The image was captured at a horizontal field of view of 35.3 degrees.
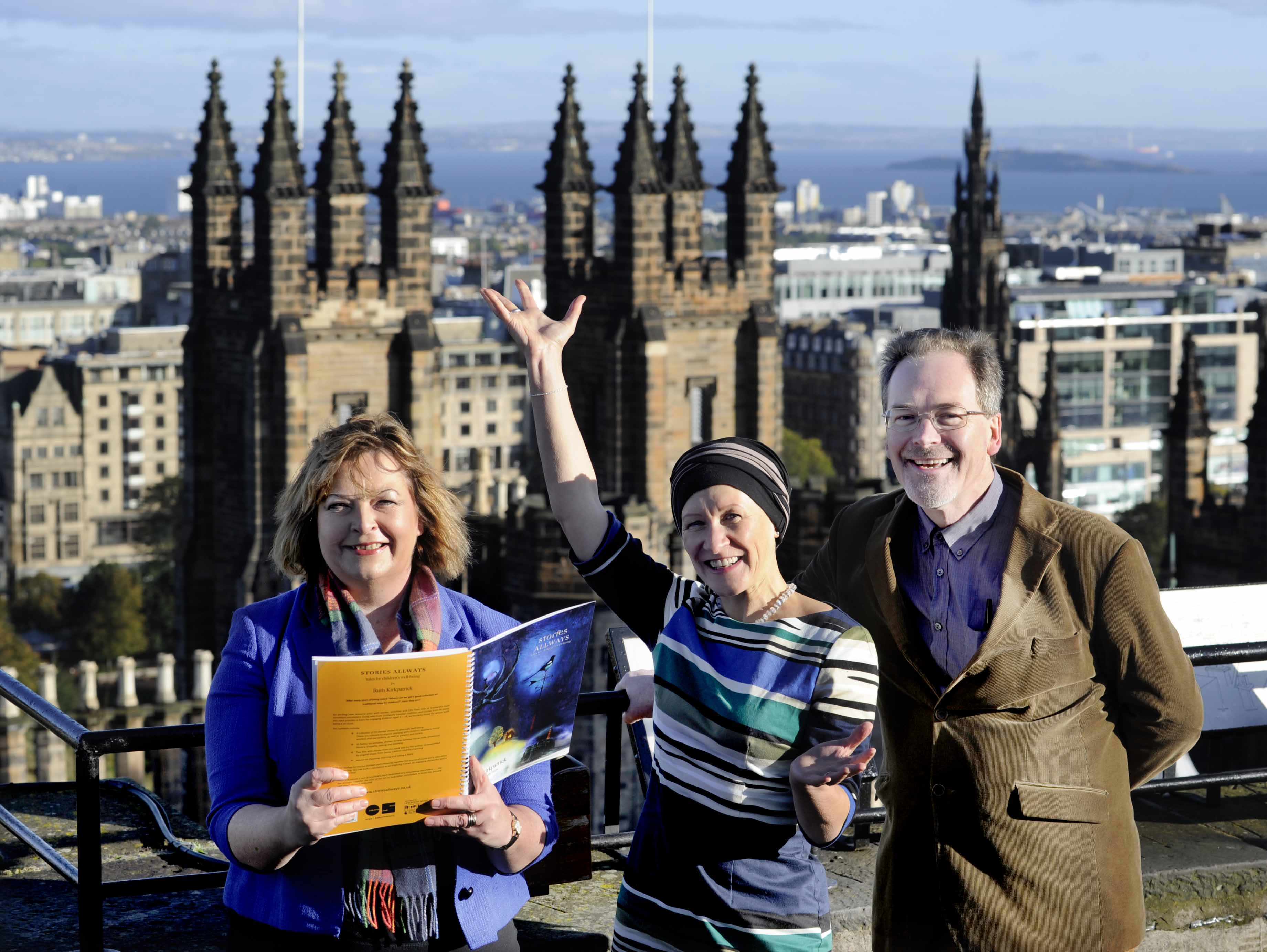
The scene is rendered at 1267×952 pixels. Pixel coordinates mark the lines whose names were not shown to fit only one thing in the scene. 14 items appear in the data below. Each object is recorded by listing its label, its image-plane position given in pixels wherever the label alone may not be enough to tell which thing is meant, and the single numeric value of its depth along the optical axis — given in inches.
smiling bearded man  169.0
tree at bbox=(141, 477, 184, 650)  2933.1
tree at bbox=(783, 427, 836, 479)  3737.7
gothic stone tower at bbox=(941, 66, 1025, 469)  2277.3
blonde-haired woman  161.5
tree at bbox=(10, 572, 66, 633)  3046.3
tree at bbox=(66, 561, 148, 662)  2832.2
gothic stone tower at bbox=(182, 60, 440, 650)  1278.3
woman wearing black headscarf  158.1
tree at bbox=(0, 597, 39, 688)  2529.5
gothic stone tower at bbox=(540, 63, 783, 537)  1280.8
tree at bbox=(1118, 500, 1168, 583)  2856.8
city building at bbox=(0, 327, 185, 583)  4045.3
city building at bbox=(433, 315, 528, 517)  3850.9
